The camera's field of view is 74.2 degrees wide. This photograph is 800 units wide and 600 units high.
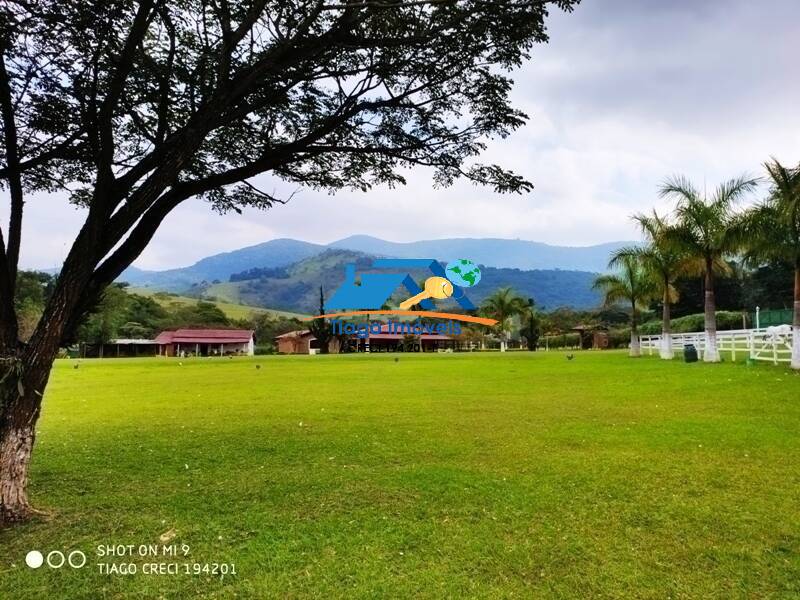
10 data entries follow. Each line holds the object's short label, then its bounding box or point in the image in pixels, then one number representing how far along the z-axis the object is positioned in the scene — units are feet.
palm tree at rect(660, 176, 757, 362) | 67.46
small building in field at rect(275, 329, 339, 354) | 210.24
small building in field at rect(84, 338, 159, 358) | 209.36
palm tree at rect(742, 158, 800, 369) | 49.52
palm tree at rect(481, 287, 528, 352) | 180.33
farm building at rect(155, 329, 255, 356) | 217.75
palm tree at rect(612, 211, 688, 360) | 82.58
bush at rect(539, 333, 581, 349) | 204.90
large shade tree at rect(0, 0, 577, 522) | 15.79
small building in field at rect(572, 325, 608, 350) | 195.00
